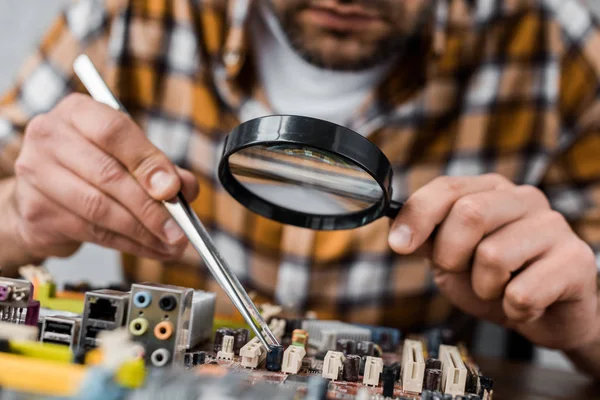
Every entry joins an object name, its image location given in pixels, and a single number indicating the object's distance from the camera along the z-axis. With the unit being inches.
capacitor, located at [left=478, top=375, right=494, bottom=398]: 16.2
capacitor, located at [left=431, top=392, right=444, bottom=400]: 15.3
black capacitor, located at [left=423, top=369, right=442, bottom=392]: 16.4
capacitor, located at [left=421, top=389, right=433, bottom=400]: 15.5
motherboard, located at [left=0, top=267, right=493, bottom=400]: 12.6
